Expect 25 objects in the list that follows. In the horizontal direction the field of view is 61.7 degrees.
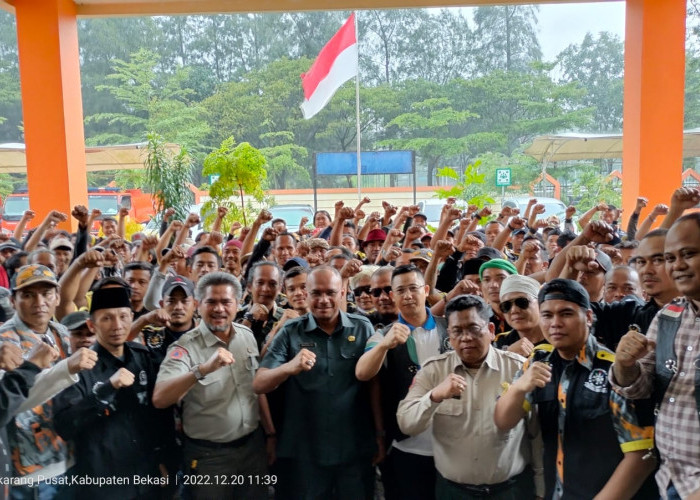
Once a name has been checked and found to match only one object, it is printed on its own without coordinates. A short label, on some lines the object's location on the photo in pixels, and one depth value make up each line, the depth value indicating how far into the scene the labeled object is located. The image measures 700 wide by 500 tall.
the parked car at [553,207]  14.62
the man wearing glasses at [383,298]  3.17
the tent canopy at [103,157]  13.55
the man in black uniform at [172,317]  2.92
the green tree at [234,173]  8.96
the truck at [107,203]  16.75
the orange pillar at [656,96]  8.51
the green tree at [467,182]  9.54
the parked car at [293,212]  15.80
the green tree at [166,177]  10.08
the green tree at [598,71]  18.86
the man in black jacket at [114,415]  2.34
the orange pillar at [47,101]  8.75
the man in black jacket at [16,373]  1.96
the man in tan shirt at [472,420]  2.32
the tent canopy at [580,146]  12.44
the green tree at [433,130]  18.86
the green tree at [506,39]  19.89
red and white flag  10.16
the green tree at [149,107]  18.88
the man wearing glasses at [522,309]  2.58
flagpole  10.37
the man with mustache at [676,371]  1.76
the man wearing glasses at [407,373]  2.66
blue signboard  12.33
